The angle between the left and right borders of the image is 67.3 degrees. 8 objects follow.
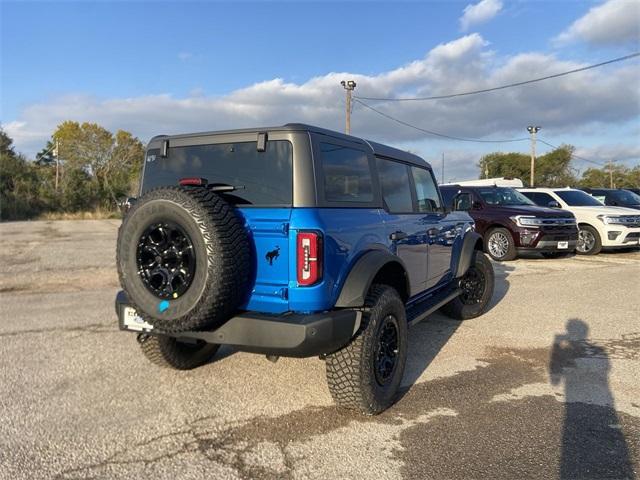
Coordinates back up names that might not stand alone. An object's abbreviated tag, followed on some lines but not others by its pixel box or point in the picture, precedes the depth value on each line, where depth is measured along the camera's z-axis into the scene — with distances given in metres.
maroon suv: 10.88
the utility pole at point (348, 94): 24.91
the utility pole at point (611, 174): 67.81
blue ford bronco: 2.90
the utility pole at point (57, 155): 40.25
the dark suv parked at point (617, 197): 15.70
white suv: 12.20
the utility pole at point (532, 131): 39.38
